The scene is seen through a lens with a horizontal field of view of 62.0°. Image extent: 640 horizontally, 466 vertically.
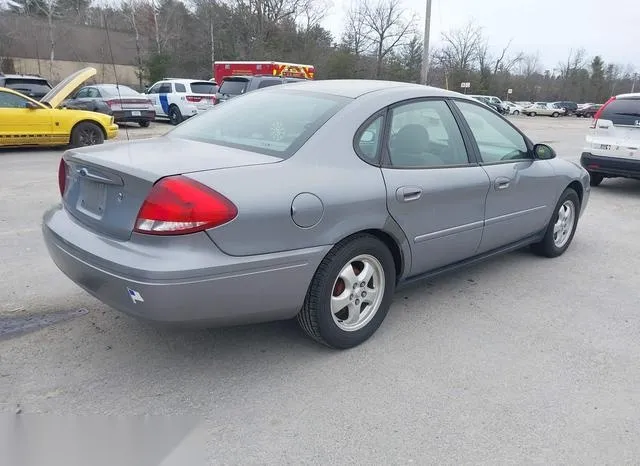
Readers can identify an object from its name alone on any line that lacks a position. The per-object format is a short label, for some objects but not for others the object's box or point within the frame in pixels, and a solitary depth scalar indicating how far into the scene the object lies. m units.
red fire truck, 24.16
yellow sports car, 10.84
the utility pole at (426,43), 24.19
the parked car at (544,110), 55.78
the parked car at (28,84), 16.69
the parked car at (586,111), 58.82
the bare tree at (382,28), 58.00
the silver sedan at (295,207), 2.52
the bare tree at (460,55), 69.75
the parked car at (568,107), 59.12
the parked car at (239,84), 15.81
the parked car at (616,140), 8.22
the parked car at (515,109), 55.11
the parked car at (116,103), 16.17
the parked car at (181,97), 19.70
